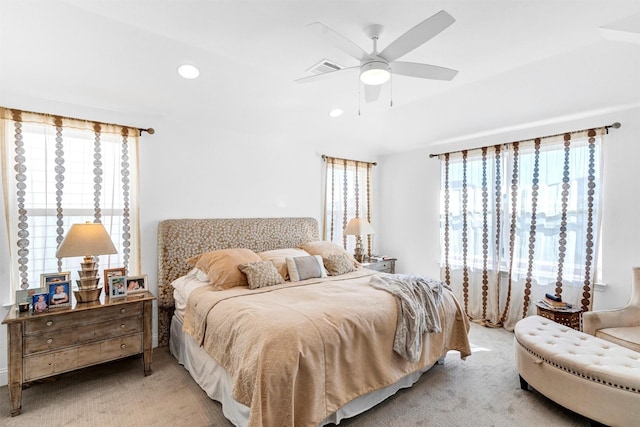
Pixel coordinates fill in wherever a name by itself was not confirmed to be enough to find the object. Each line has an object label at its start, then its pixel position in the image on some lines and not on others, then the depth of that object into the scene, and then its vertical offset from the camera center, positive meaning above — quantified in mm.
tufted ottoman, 1897 -1100
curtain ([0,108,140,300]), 2654 +168
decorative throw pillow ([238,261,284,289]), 2889 -656
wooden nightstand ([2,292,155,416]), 2219 -1075
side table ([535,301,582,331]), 3132 -1091
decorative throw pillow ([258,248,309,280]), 3264 -566
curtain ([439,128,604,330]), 3404 -172
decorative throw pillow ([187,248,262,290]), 2883 -590
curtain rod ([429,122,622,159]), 3151 +890
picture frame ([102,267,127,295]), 2883 -645
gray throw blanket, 2297 -800
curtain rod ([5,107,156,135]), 2712 +810
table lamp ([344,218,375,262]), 4420 -293
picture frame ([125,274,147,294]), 2875 -755
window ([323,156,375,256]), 4918 +185
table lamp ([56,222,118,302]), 2434 -367
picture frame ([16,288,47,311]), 2312 -718
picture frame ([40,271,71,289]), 2494 -620
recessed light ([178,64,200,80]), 2785 +1250
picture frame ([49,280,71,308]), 2449 -736
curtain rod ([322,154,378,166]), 4811 +800
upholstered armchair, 2645 -978
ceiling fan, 1759 +1042
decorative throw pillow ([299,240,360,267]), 3787 -534
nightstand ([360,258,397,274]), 4617 -877
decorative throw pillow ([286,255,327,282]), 3219 -659
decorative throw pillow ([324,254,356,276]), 3537 -675
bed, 1747 -879
